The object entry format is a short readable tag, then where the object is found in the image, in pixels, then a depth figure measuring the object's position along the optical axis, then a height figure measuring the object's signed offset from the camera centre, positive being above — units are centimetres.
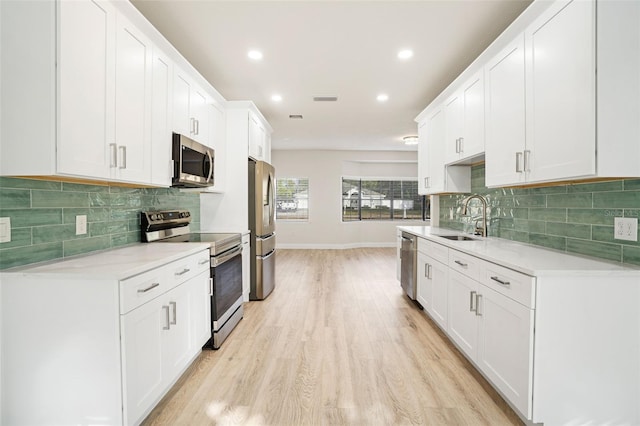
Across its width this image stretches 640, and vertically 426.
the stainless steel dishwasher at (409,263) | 362 -69
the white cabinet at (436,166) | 355 +54
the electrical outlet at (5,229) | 152 -11
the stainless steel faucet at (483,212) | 307 -4
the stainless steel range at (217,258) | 259 -47
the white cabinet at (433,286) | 277 -77
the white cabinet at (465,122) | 268 +83
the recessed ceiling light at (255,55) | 294 +148
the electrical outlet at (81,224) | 194 -11
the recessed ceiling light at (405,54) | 290 +147
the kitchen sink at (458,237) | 319 -30
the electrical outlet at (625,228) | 167 -11
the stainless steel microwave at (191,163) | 249 +39
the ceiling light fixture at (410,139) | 646 +145
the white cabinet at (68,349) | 146 -68
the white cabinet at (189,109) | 257 +90
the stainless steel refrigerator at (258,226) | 388 -24
